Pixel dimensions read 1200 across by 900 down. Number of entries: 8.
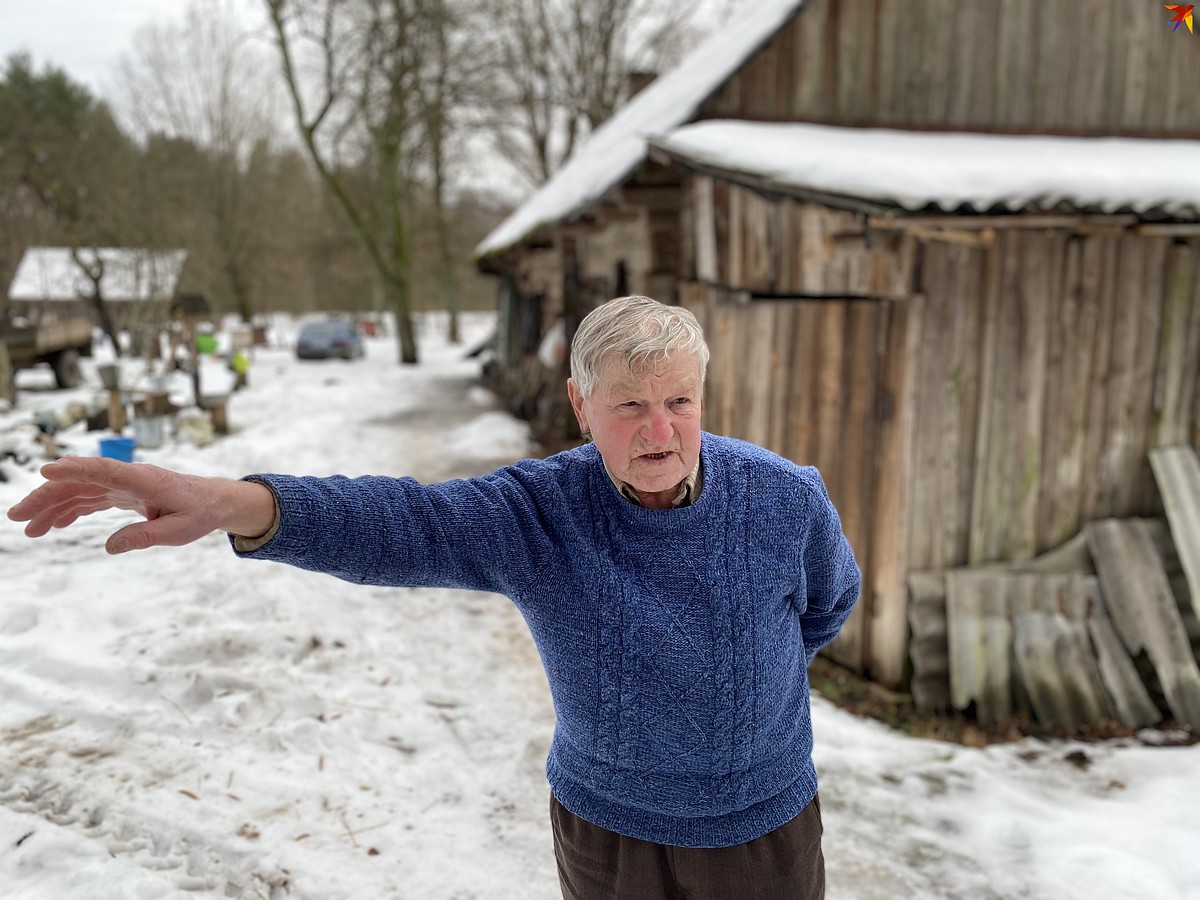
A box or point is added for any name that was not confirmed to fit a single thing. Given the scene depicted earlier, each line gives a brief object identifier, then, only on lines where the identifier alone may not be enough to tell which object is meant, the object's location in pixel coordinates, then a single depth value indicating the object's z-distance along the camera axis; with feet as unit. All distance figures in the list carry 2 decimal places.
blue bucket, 22.51
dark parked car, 79.20
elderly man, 4.78
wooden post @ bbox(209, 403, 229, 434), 34.81
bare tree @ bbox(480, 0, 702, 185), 71.61
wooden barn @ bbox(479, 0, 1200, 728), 15.31
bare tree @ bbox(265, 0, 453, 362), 63.26
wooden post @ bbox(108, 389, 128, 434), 28.78
